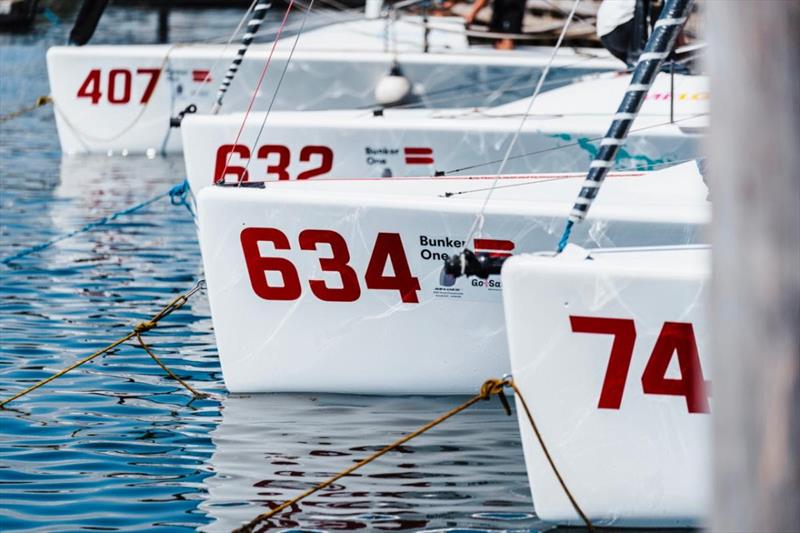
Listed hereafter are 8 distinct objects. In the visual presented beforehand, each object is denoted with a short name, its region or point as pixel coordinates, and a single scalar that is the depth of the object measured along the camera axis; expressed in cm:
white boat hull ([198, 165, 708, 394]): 1137
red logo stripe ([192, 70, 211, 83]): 2480
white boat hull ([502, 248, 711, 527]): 873
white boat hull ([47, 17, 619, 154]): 2406
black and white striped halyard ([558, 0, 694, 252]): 923
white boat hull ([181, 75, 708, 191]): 1681
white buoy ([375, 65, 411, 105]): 2369
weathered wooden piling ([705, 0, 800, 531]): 427
